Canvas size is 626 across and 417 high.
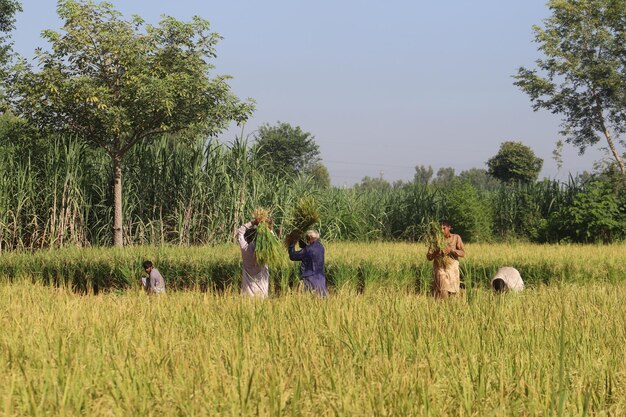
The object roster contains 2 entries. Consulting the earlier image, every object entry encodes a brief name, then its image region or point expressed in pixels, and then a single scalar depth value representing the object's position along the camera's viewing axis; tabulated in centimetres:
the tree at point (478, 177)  15077
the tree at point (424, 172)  18742
